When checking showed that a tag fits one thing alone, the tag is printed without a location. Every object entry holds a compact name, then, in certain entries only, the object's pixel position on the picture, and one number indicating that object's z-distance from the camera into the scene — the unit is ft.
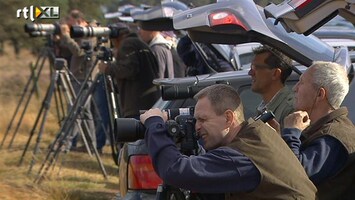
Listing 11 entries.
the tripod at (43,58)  79.97
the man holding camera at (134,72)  58.65
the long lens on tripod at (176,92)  29.99
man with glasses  35.24
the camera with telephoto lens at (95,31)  59.36
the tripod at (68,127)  63.13
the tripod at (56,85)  68.13
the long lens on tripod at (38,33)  65.74
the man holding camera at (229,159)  23.75
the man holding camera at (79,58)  67.26
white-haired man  26.00
